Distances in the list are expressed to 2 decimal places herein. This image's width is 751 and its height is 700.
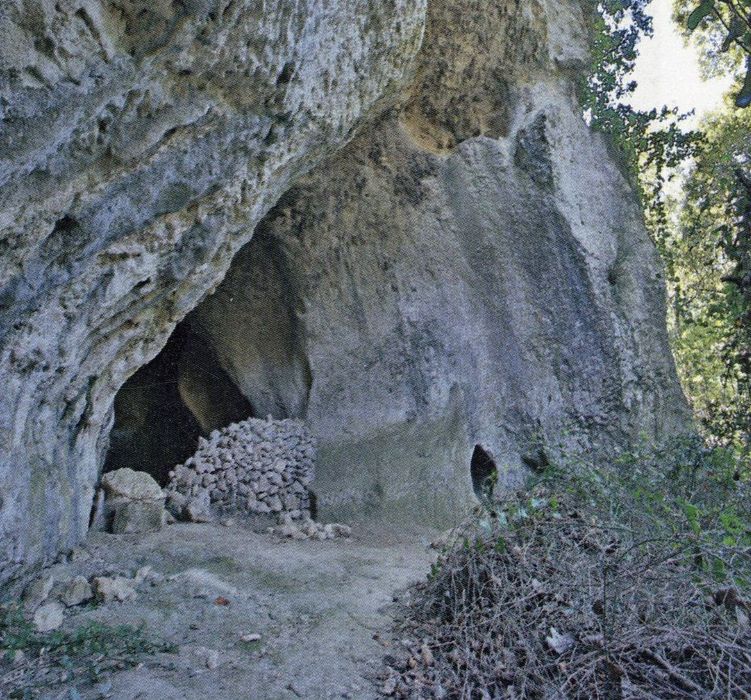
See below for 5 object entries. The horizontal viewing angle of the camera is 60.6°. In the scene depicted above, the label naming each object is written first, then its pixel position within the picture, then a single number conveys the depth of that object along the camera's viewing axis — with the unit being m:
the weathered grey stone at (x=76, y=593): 3.14
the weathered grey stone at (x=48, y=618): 2.83
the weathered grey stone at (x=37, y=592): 3.08
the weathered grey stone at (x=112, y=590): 3.19
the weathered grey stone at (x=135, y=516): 4.44
